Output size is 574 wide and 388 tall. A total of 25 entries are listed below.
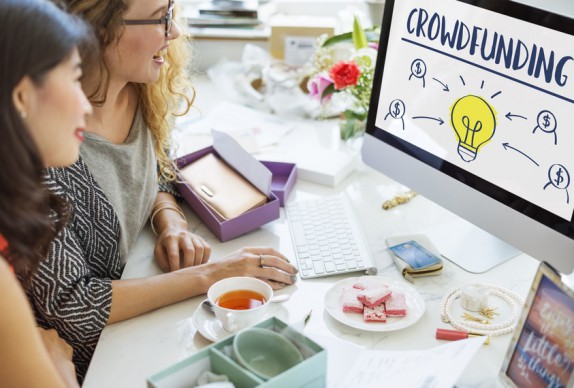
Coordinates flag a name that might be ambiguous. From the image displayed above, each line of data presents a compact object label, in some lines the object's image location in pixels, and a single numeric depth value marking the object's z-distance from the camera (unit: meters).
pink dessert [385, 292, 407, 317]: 1.22
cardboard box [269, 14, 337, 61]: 2.25
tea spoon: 1.24
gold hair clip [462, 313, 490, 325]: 1.21
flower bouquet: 1.84
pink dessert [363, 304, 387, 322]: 1.21
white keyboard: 1.37
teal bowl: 0.98
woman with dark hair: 0.88
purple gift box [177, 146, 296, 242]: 1.48
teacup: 1.16
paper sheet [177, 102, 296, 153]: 1.94
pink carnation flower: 1.93
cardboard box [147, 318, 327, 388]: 0.92
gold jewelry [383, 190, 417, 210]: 1.62
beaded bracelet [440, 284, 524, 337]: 1.19
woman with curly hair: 1.22
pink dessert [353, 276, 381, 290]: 1.30
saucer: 1.18
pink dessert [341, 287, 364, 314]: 1.24
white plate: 1.20
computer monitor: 1.17
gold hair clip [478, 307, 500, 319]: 1.23
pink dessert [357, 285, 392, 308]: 1.23
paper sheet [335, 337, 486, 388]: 0.97
